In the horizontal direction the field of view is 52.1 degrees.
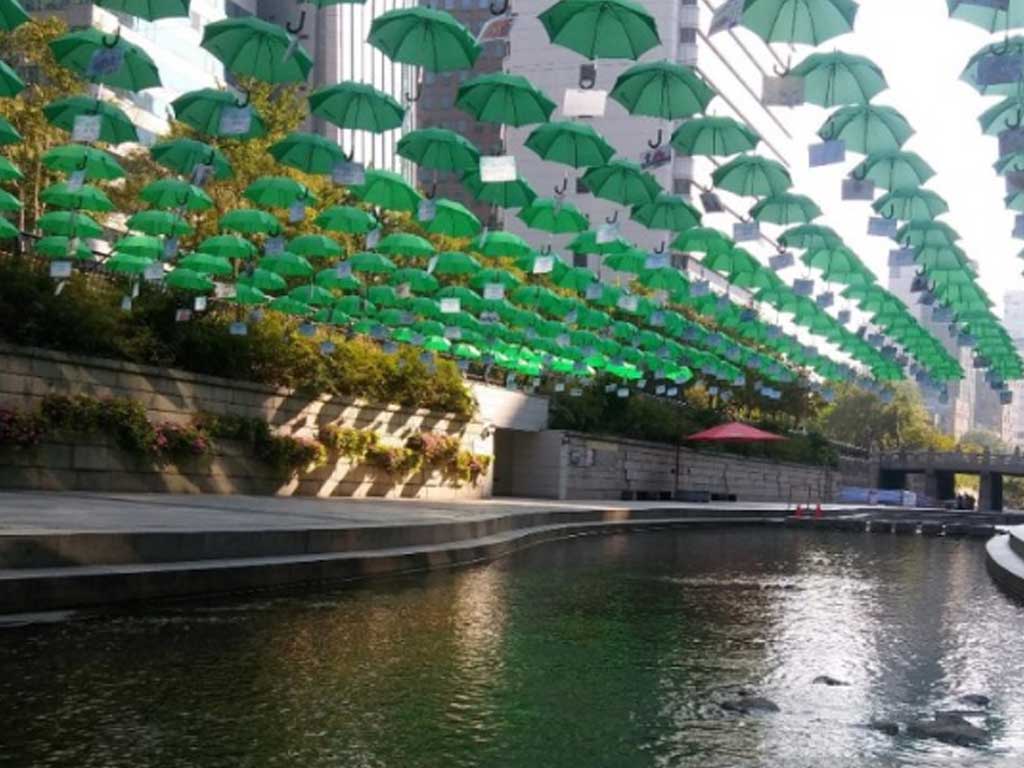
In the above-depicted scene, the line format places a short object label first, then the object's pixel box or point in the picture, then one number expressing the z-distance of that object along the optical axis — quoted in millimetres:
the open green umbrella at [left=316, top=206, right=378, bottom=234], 19219
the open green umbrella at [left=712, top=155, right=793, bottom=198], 14688
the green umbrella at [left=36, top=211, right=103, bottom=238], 19922
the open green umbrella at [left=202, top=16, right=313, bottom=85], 11906
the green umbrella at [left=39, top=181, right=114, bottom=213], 18250
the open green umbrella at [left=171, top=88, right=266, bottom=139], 13797
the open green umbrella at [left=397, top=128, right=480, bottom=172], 14273
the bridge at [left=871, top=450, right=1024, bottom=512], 89688
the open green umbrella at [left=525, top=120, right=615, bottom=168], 13430
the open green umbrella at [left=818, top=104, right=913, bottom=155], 12320
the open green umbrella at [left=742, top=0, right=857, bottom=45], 10133
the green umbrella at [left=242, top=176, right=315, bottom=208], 18047
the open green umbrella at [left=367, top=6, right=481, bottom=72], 11430
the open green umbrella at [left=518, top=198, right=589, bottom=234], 16938
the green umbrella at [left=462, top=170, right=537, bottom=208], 15031
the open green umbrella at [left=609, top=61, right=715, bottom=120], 11985
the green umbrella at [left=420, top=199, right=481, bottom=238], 17438
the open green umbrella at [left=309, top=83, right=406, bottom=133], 13352
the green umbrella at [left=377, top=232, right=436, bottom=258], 21359
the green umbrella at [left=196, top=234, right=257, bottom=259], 20734
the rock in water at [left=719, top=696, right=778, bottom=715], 6441
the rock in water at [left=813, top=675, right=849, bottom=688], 7395
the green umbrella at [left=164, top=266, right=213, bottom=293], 21250
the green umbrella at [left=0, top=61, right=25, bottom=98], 13578
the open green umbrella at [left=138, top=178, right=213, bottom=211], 18109
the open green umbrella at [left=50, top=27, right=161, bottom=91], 12205
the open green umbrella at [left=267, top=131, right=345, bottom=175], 15125
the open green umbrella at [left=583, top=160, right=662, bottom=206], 14383
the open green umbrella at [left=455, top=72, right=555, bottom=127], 12727
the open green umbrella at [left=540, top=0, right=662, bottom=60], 10516
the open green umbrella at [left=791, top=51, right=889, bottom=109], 11312
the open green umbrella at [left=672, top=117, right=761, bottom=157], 12859
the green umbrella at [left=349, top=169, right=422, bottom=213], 17078
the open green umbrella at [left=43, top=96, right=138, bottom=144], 14336
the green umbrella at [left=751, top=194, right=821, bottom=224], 15898
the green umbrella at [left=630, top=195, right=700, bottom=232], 16016
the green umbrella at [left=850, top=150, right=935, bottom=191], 13227
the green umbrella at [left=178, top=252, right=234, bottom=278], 20812
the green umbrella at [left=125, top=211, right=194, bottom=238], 20188
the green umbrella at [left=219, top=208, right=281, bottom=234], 19516
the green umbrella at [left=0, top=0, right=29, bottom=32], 10867
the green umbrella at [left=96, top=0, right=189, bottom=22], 10586
